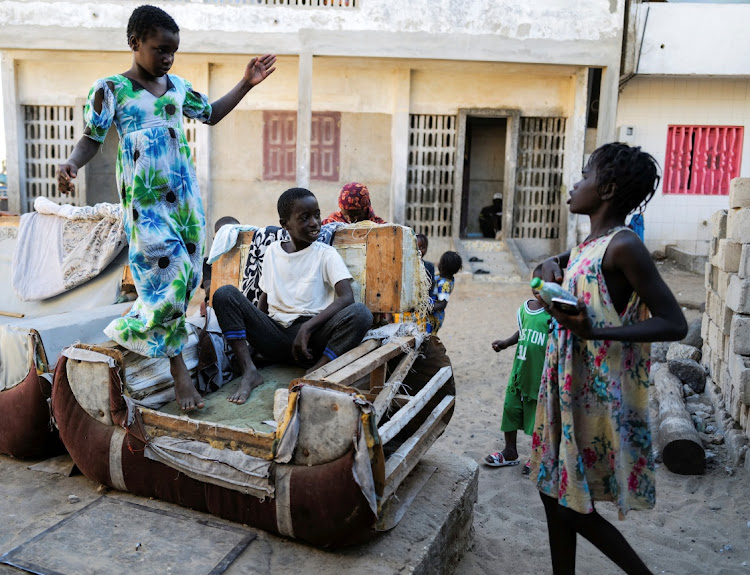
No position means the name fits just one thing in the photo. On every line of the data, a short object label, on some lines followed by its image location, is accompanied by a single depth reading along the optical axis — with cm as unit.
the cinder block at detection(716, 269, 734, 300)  444
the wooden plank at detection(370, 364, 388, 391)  283
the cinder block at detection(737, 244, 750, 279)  402
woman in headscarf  440
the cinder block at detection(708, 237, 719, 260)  488
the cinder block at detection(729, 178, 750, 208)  422
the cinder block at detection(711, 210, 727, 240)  477
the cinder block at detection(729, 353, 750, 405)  379
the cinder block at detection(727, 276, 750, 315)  402
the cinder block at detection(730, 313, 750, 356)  398
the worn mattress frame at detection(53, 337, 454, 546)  208
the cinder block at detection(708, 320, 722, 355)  474
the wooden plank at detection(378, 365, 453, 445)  223
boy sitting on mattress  303
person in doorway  1296
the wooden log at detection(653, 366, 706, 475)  375
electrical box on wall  1153
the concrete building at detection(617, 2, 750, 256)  1153
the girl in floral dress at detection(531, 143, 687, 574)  187
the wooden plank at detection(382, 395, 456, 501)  220
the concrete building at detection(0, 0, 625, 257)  1110
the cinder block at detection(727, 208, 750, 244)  410
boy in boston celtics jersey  351
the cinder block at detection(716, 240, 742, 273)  434
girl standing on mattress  257
